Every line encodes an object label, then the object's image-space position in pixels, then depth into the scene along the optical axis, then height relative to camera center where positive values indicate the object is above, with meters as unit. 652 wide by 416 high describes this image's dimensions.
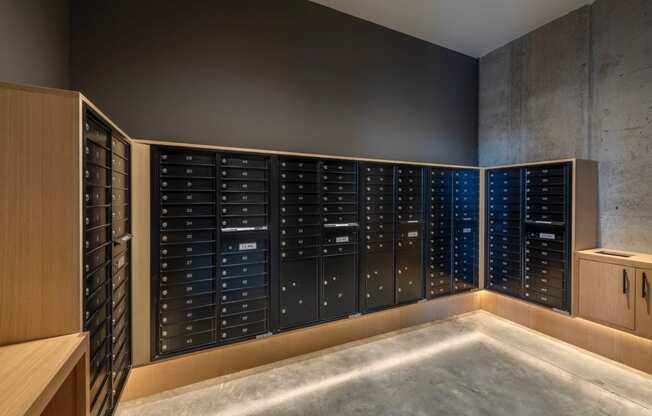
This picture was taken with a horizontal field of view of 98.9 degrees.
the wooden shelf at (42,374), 0.61 -0.42
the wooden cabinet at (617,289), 2.02 -0.65
